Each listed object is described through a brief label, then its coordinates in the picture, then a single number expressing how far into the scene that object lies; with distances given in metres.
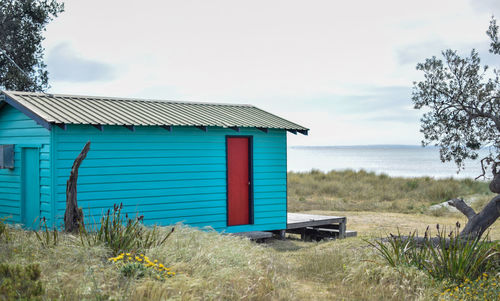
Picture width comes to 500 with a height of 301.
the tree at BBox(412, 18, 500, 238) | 10.18
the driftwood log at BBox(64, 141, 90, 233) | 8.55
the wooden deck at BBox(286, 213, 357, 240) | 13.37
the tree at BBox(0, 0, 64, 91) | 19.20
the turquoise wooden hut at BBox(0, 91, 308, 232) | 10.02
